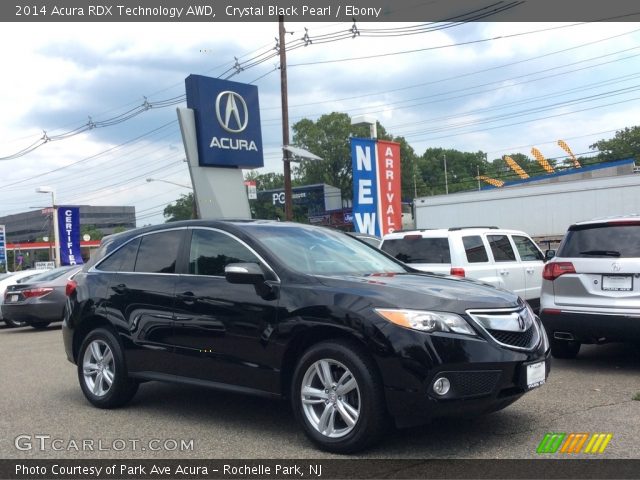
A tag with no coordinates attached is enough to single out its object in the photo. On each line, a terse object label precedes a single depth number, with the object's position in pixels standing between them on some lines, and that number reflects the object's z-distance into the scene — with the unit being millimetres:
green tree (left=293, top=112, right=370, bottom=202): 77688
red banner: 20203
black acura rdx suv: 4512
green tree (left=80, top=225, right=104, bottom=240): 113625
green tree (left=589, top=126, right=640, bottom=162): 83750
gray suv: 7230
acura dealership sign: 17188
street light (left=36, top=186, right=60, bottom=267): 36469
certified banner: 35250
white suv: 9547
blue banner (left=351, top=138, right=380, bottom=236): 19500
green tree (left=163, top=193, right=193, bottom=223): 68225
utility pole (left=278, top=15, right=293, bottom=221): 21641
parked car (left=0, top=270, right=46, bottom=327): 16550
